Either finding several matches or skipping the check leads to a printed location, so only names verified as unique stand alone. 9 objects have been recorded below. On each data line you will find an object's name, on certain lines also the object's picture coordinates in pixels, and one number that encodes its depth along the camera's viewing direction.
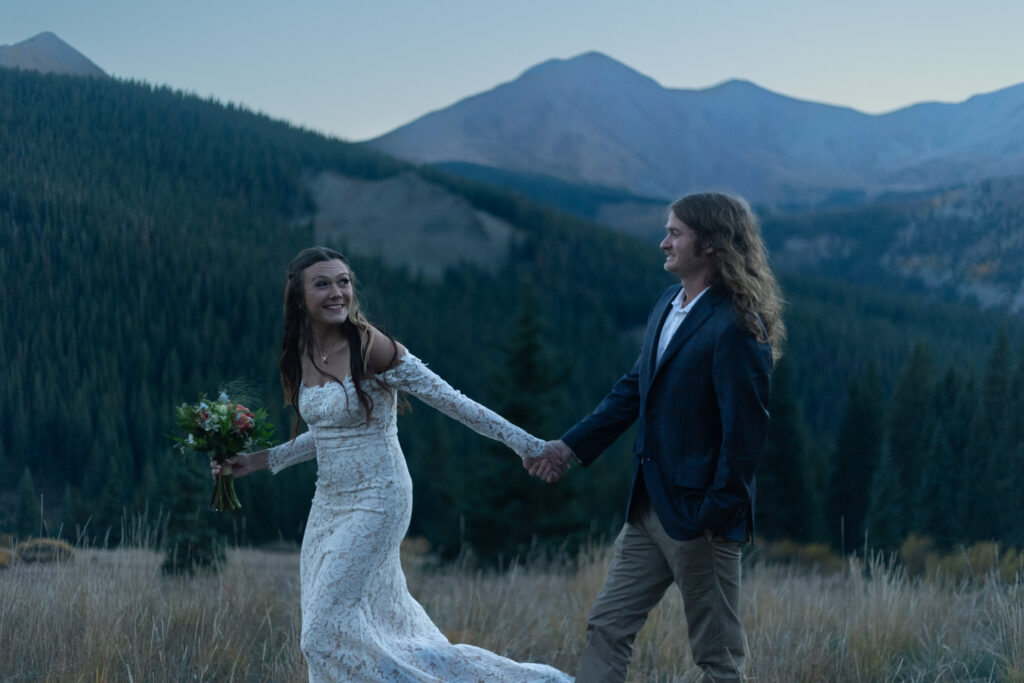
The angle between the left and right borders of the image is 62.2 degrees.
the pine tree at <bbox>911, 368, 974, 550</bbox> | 31.78
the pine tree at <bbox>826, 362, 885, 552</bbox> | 40.81
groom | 3.16
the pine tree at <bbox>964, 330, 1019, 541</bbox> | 28.20
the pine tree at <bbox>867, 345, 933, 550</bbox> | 35.94
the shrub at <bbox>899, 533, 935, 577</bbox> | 29.38
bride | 3.62
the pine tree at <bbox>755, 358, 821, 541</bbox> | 33.91
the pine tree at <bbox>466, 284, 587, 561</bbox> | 25.27
